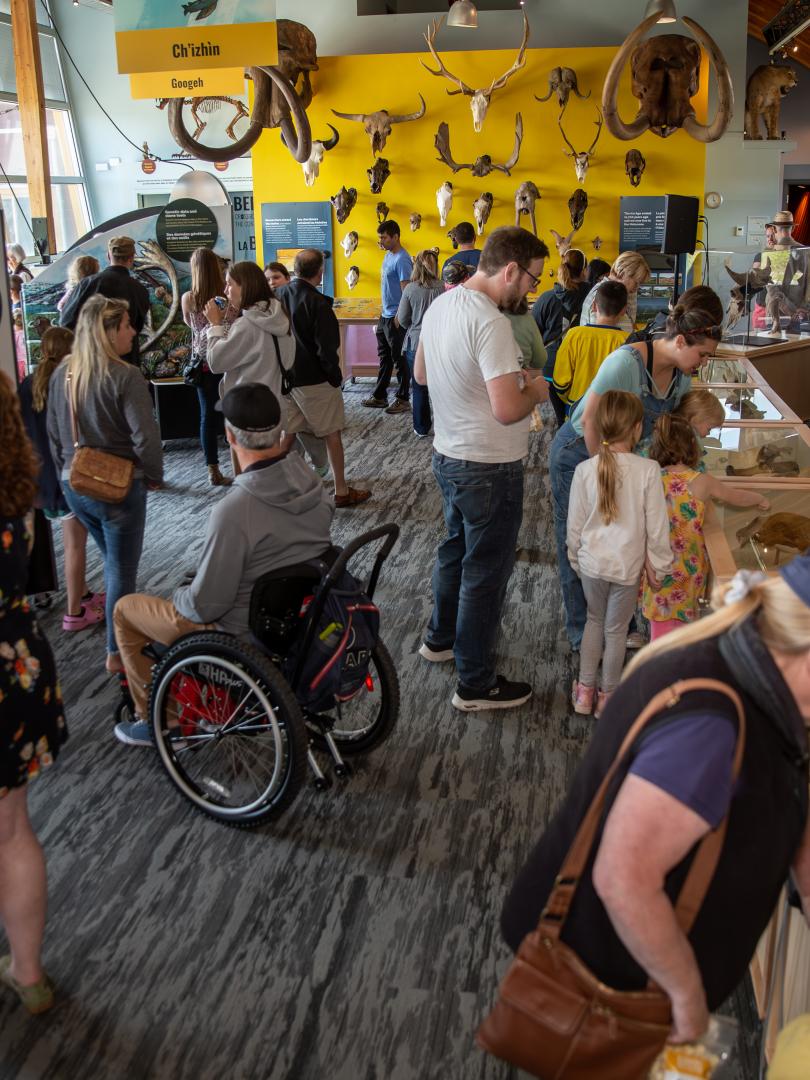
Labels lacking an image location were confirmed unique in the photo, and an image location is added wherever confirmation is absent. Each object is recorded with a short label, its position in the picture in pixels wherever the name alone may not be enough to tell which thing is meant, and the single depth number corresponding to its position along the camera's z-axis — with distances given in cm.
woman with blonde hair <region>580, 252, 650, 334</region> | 488
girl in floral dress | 332
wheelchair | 271
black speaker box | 798
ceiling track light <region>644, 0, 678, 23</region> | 801
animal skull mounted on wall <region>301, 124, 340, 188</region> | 1009
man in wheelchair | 279
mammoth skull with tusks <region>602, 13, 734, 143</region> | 863
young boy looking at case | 427
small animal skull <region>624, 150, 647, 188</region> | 982
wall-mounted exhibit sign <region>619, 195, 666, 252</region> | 1008
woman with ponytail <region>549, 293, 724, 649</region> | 348
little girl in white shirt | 324
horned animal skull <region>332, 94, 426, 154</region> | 1004
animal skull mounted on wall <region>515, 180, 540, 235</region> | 991
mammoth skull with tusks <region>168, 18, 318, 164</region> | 765
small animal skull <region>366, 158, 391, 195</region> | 1022
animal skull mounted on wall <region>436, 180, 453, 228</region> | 1006
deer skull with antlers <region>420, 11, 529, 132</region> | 959
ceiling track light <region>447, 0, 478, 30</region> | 873
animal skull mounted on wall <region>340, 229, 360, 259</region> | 1044
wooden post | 941
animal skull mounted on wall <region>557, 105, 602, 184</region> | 991
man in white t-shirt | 310
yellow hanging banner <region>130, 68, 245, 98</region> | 472
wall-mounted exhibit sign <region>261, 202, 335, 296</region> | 1077
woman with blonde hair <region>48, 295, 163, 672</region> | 358
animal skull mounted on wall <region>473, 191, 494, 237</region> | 1003
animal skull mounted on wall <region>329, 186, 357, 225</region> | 1034
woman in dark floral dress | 202
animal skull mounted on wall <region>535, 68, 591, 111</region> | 968
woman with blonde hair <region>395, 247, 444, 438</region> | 744
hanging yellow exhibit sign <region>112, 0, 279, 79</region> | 466
